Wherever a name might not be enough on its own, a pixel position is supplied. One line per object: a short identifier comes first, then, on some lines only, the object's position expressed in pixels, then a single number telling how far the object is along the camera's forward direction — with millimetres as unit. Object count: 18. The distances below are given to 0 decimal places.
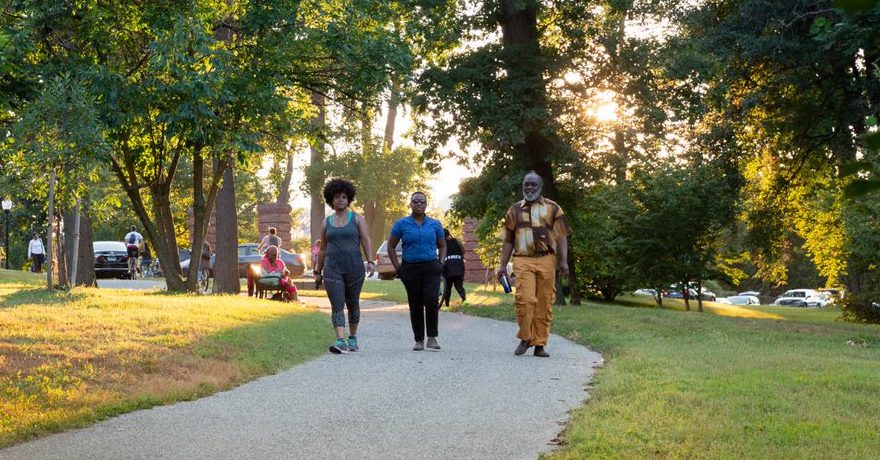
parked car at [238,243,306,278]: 37391
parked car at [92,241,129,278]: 43438
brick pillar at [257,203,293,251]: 39812
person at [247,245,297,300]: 21984
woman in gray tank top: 12406
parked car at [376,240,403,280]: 42531
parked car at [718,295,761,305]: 83688
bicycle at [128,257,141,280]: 39062
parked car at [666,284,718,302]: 75906
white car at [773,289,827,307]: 80688
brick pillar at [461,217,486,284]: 46094
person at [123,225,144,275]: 38906
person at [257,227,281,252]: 23316
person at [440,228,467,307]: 23047
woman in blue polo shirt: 12680
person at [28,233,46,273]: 41594
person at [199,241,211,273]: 33250
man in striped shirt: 11945
